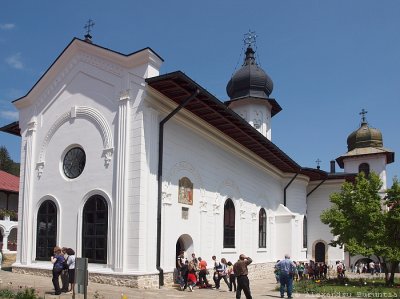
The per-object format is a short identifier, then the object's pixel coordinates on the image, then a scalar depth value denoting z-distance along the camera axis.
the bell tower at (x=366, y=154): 37.62
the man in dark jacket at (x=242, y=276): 11.12
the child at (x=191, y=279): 14.11
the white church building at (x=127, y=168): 13.86
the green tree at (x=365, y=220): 17.61
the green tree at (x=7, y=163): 62.23
